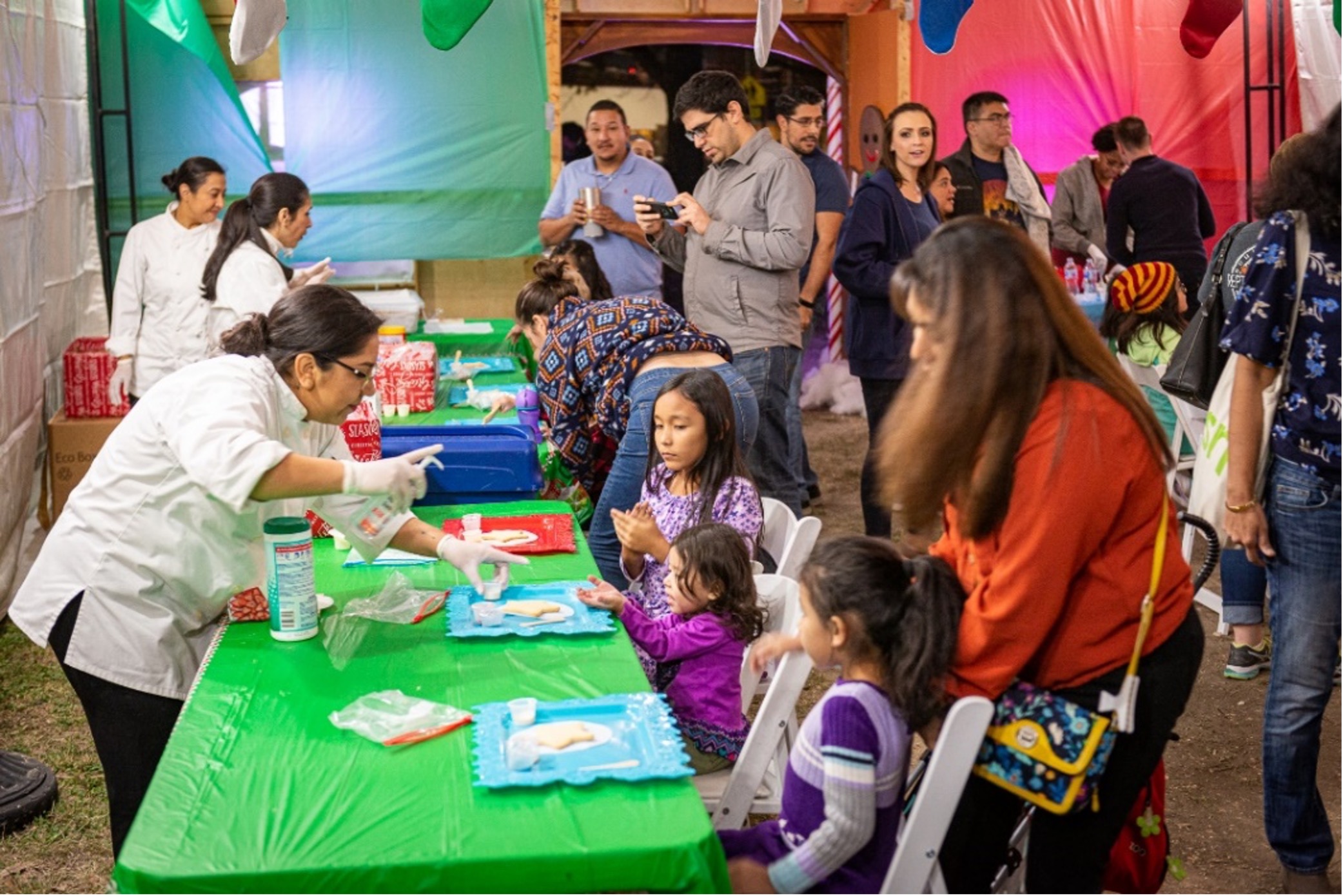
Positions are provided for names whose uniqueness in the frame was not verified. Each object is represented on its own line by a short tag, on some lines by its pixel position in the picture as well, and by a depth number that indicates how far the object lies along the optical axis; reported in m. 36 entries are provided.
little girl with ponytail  1.87
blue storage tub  3.44
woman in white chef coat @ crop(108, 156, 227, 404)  5.23
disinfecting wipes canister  2.29
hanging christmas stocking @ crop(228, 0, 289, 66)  4.33
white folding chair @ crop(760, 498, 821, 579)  3.02
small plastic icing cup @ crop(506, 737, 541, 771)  1.79
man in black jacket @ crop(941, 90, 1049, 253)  5.69
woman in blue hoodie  4.52
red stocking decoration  6.96
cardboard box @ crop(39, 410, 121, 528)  5.49
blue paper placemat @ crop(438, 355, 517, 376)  5.41
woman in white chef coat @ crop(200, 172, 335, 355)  4.82
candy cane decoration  9.24
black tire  3.27
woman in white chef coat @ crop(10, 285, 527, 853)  2.25
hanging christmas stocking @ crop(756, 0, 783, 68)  5.20
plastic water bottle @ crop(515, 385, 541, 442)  4.23
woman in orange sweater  1.78
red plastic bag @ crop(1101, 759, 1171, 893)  2.10
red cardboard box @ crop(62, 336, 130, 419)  5.50
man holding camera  4.36
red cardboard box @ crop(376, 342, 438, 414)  4.42
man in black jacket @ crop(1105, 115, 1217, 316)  6.03
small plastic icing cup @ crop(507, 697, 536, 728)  1.94
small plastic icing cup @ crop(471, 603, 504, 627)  2.42
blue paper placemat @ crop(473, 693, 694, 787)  1.76
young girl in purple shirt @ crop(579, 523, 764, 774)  2.62
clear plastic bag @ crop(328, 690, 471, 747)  1.92
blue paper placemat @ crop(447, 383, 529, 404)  4.73
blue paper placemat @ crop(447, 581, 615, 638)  2.37
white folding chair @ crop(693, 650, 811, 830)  2.30
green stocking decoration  4.82
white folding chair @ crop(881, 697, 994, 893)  1.80
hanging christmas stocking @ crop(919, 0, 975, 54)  5.96
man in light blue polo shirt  5.76
